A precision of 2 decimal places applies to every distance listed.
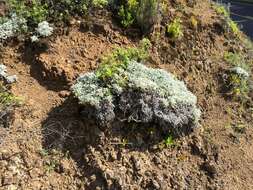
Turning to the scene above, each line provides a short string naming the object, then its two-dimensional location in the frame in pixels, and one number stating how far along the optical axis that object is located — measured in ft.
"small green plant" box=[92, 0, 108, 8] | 10.73
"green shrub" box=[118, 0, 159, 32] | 10.92
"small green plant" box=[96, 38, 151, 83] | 9.22
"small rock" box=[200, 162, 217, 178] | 9.77
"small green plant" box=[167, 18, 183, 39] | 11.35
